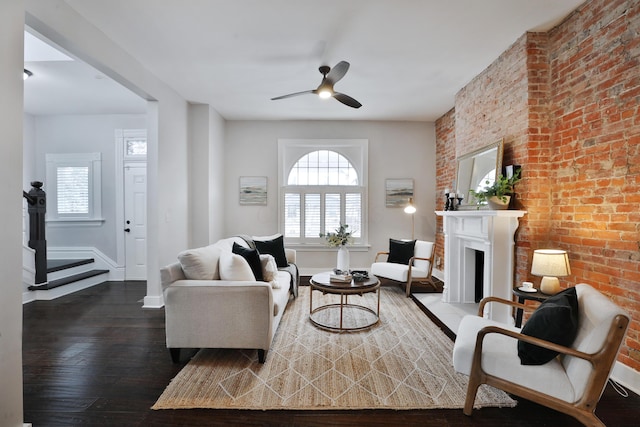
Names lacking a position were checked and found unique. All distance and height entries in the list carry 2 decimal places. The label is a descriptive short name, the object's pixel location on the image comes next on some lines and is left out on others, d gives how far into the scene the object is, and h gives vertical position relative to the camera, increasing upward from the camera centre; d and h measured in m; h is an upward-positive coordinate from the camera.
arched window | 6.14 +0.04
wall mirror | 3.50 +0.51
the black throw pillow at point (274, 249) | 4.46 -0.59
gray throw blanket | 4.21 -0.87
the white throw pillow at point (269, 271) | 3.33 -0.67
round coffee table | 3.31 -1.28
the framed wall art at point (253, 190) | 6.12 +0.37
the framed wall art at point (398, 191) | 6.13 +0.36
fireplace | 3.26 -0.52
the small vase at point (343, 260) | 3.79 -0.63
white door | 5.59 -0.20
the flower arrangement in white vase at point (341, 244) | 3.79 -0.45
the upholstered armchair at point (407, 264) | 4.64 -0.87
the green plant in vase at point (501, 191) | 3.21 +0.20
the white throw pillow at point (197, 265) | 2.76 -0.52
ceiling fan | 3.13 +1.38
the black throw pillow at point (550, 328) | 1.78 -0.70
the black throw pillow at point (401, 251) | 5.04 -0.69
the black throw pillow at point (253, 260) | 3.27 -0.55
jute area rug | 2.14 -1.33
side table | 2.62 -0.74
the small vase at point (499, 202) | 3.22 +0.08
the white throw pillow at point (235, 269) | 2.77 -0.55
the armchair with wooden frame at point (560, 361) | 1.62 -0.91
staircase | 4.46 -1.12
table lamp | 2.57 -0.48
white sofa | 2.58 -0.89
